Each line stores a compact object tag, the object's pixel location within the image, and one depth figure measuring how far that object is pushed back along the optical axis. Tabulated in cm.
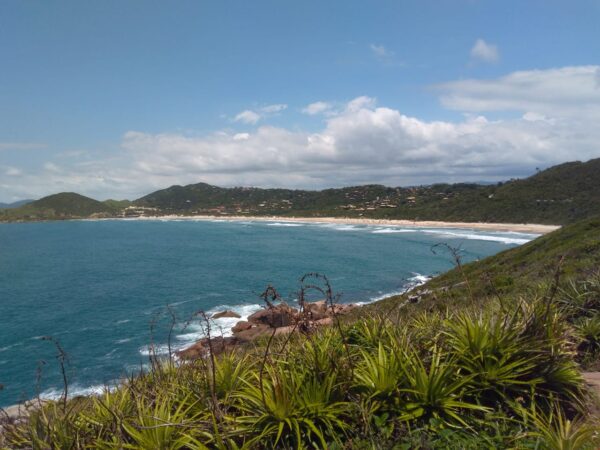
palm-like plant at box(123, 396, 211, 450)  363
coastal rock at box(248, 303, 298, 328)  2711
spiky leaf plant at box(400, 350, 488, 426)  379
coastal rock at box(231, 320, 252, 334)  2592
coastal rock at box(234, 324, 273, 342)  2264
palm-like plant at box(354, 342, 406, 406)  404
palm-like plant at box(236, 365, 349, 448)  371
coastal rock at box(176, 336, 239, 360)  1980
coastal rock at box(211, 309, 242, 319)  2925
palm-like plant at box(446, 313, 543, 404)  413
